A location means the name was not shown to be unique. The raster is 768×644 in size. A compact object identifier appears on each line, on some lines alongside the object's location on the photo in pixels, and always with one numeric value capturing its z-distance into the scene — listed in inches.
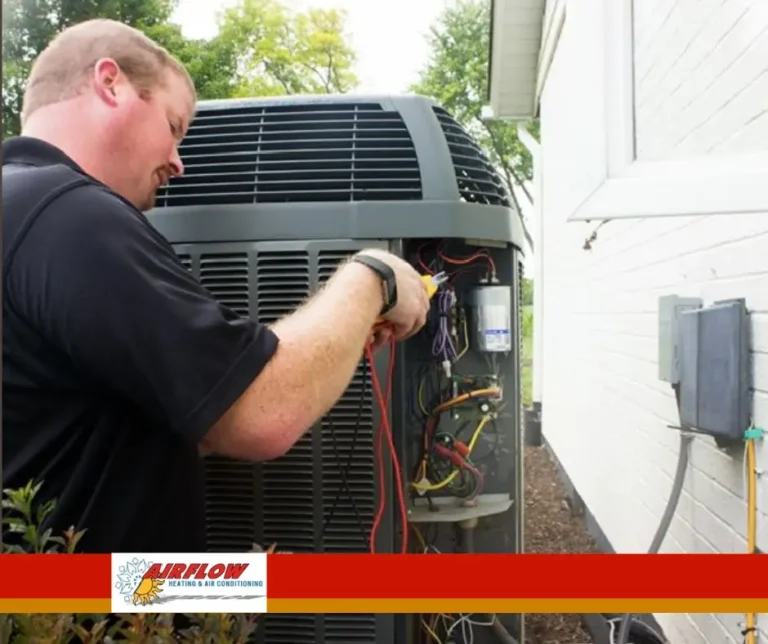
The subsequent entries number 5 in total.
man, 39.0
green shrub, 35.1
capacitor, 61.5
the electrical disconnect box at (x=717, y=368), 61.1
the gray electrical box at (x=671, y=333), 71.4
